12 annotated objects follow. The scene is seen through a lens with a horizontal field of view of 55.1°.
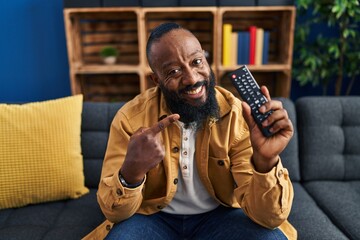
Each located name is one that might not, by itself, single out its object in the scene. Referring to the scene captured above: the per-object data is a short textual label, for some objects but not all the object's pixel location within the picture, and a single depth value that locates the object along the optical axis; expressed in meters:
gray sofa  1.45
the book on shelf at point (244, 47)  2.19
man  0.96
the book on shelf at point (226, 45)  2.16
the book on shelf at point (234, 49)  2.18
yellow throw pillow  1.40
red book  2.18
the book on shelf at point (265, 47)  2.21
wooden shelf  2.15
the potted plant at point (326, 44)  2.05
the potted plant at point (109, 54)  2.29
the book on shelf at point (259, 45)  2.19
